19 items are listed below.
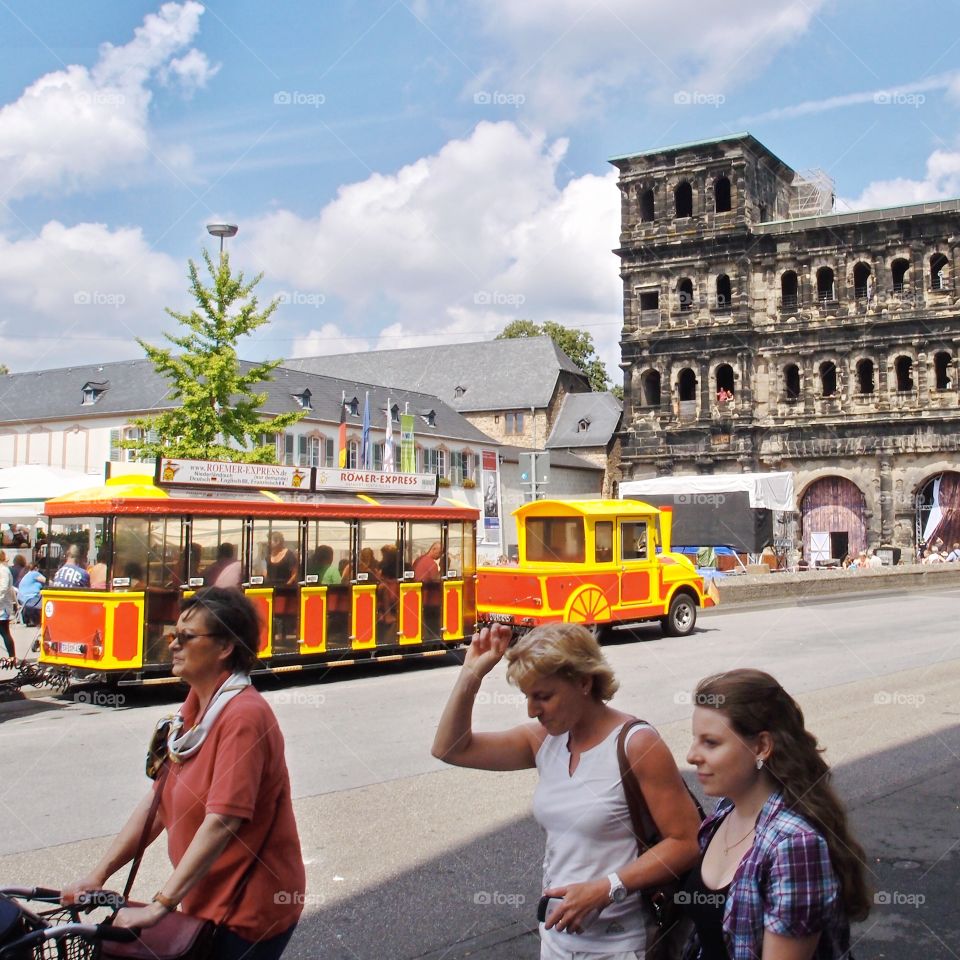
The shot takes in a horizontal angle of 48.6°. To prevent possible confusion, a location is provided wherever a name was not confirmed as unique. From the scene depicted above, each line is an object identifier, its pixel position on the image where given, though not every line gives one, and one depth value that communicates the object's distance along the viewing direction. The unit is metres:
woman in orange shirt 3.08
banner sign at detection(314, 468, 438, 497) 15.23
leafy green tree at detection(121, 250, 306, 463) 28.64
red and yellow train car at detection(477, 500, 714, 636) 18.80
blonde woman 3.06
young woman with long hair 2.56
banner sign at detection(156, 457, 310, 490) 13.41
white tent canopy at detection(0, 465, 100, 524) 19.55
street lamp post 27.88
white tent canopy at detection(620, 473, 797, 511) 42.91
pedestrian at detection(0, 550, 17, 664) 15.54
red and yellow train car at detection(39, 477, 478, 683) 12.98
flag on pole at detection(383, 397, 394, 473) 36.66
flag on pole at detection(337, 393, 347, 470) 25.38
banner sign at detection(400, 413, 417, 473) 44.19
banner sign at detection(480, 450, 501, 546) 39.34
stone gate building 48.56
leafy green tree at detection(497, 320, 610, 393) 83.81
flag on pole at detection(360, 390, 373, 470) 36.16
